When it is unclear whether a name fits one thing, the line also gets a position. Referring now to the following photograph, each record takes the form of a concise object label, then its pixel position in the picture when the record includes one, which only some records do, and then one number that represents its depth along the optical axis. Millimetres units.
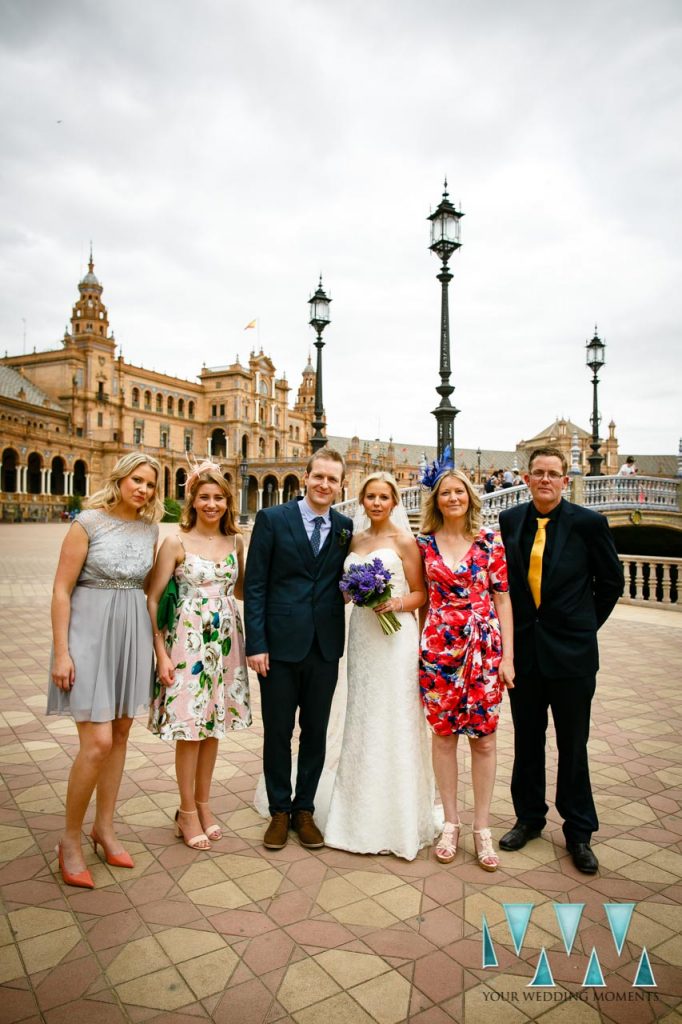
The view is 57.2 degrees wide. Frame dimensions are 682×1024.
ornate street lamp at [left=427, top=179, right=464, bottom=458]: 11703
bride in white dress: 3578
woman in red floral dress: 3486
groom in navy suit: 3633
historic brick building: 51500
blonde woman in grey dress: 3193
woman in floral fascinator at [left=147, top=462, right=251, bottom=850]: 3545
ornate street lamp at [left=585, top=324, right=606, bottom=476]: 20203
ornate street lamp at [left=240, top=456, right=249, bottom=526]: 41112
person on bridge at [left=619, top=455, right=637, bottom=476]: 23969
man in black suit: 3543
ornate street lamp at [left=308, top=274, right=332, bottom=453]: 15770
